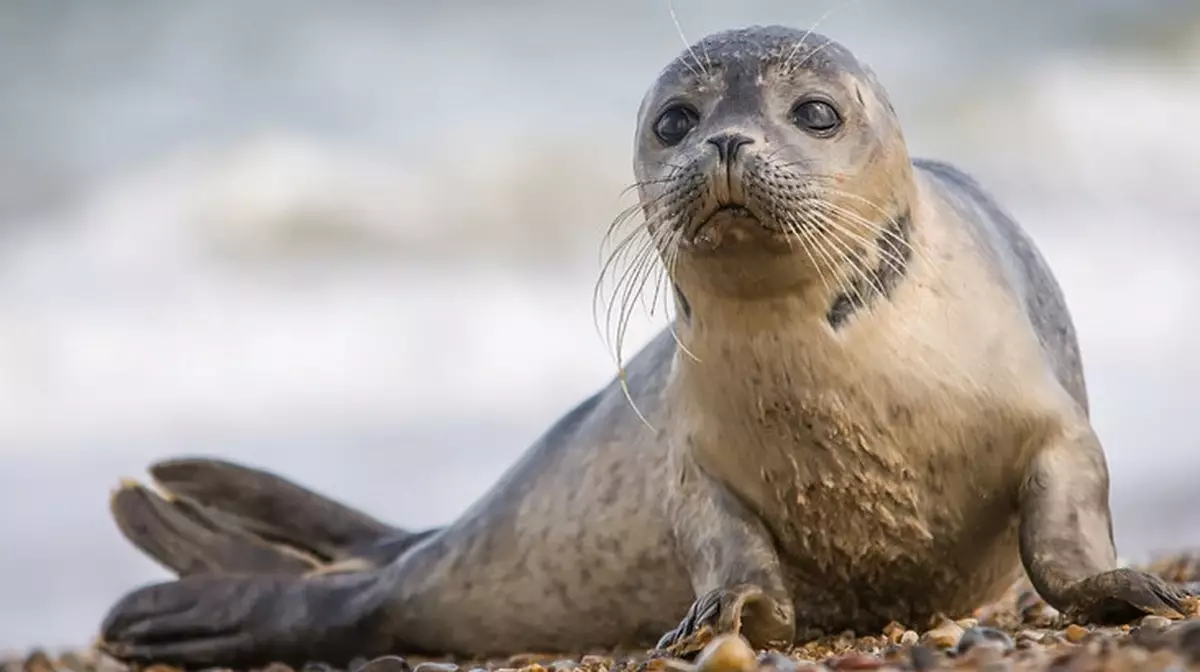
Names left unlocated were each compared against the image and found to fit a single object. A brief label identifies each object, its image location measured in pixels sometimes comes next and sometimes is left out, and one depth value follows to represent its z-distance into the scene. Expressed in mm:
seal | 7488
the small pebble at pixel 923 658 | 6027
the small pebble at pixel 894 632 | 7854
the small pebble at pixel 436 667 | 8516
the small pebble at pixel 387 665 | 8984
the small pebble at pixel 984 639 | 6477
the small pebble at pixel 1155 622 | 6805
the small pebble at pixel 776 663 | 6043
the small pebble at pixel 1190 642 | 5410
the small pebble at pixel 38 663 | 10906
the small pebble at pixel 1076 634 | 6836
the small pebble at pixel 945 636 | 6930
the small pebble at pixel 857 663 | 6121
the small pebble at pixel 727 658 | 6020
